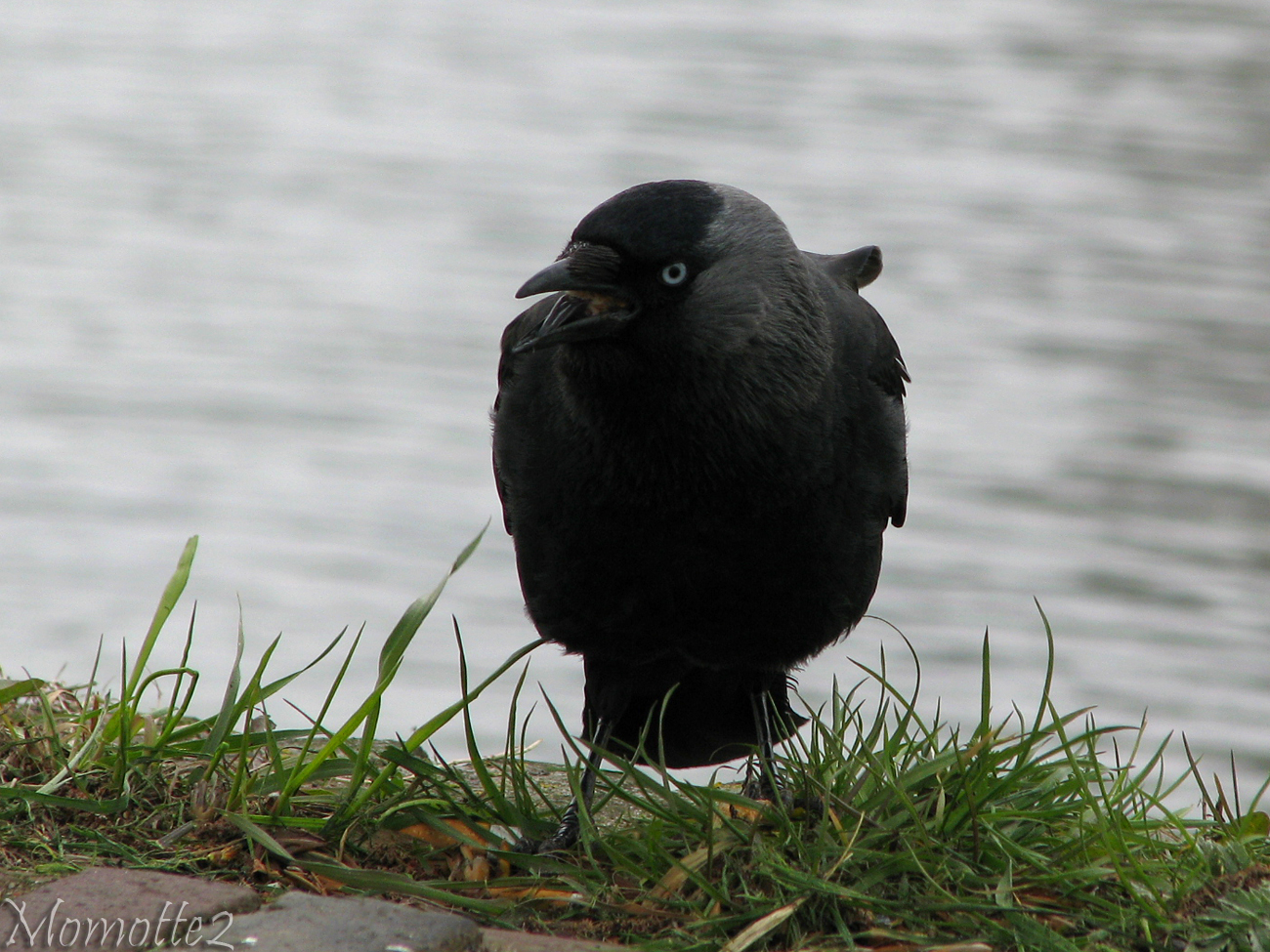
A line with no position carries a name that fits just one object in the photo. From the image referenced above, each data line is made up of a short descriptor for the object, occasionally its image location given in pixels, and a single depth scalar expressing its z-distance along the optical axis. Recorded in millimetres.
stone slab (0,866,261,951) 5719
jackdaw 7355
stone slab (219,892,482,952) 5803
